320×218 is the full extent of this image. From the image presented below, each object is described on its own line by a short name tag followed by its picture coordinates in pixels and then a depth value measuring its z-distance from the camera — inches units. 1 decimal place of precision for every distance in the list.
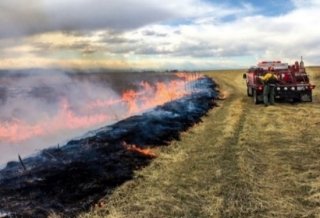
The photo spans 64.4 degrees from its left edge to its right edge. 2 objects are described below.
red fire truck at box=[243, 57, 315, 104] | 565.1
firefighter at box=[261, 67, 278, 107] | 557.6
